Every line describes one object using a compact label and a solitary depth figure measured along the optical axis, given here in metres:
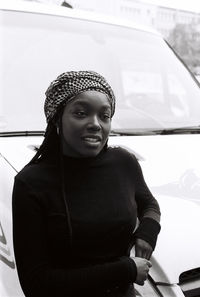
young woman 1.31
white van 1.54
